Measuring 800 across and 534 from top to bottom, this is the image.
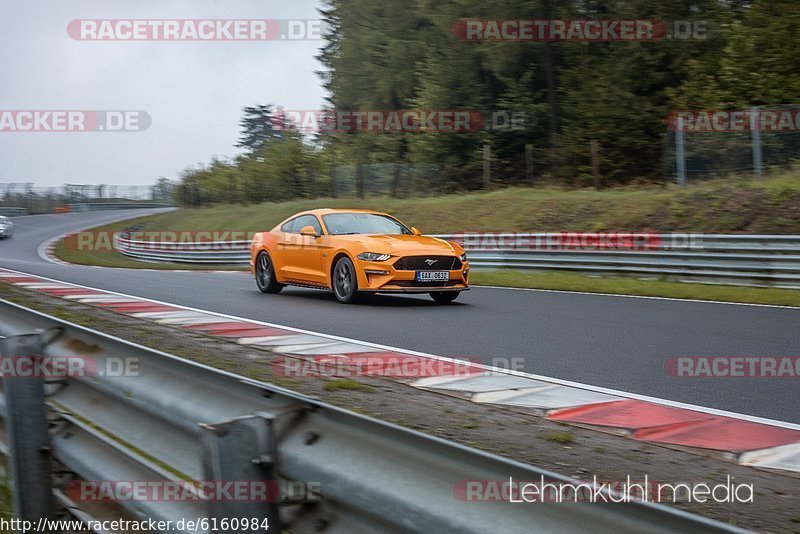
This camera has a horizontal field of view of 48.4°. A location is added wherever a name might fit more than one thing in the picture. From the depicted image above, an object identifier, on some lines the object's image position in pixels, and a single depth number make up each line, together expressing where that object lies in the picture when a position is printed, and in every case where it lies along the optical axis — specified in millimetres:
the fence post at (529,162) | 31453
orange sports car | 11953
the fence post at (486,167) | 32969
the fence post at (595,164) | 27697
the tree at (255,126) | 104250
